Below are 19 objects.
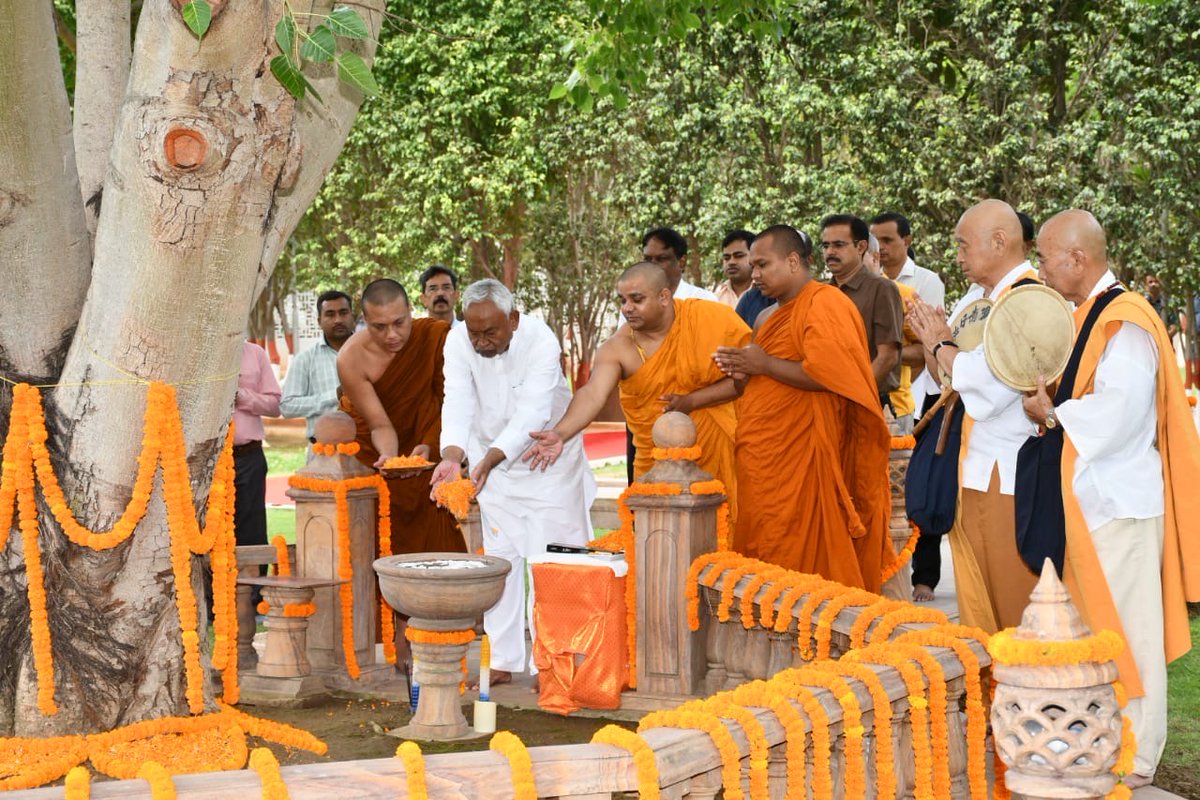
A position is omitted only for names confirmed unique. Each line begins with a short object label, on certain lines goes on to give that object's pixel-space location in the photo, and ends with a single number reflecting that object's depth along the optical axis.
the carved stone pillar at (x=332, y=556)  6.03
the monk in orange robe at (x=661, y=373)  6.03
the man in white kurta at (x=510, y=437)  6.10
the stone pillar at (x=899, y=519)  7.03
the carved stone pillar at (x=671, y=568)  5.26
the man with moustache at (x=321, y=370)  7.88
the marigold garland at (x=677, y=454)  5.36
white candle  5.29
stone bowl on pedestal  4.98
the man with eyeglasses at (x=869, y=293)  6.87
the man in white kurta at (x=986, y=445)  4.47
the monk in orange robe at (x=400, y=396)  6.61
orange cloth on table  5.40
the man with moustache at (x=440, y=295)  7.97
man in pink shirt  7.21
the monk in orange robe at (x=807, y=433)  5.60
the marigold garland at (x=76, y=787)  2.19
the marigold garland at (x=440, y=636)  5.12
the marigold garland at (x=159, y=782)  2.21
